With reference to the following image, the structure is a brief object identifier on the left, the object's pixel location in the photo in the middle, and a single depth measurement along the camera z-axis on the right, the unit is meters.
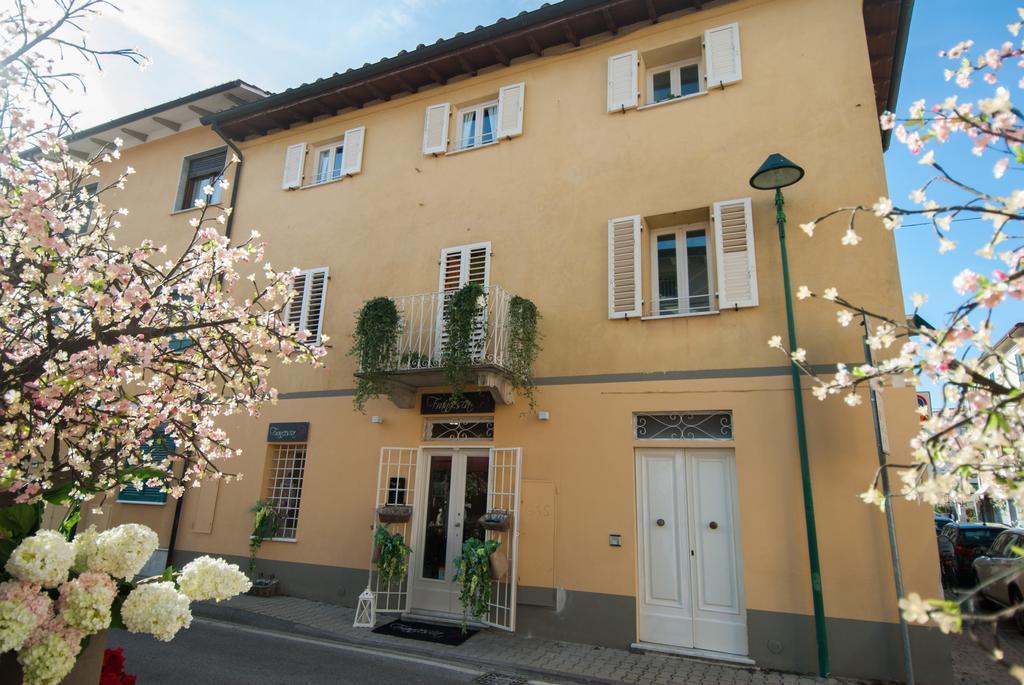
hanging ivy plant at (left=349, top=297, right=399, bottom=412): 8.84
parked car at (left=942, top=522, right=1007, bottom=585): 12.83
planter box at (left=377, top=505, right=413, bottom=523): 8.86
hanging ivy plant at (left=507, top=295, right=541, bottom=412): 8.57
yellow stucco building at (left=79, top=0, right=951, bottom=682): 7.07
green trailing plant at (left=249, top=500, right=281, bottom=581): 10.20
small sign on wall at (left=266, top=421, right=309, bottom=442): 10.59
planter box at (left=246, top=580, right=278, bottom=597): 9.79
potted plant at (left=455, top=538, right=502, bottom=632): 7.74
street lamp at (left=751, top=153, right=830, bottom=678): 6.47
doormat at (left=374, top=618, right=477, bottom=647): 7.68
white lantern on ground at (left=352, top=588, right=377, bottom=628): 8.27
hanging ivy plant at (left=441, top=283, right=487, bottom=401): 8.17
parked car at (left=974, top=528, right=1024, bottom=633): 8.95
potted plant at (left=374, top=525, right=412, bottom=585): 8.40
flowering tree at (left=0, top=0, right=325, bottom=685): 2.03
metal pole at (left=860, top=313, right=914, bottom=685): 5.86
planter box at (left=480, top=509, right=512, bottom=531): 8.06
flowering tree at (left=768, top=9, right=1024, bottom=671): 2.45
